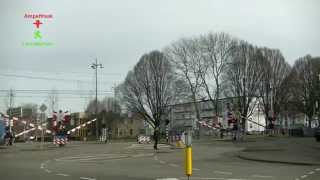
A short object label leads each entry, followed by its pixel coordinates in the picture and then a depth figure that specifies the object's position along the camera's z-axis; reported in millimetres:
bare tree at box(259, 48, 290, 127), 74188
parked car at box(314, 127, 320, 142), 48844
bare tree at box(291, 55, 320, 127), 76688
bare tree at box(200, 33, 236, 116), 73562
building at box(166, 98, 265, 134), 73644
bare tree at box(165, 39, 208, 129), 74812
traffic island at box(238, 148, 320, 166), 24656
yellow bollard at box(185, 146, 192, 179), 14891
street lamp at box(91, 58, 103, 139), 80156
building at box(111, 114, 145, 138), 123062
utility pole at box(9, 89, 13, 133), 73312
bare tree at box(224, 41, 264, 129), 72750
